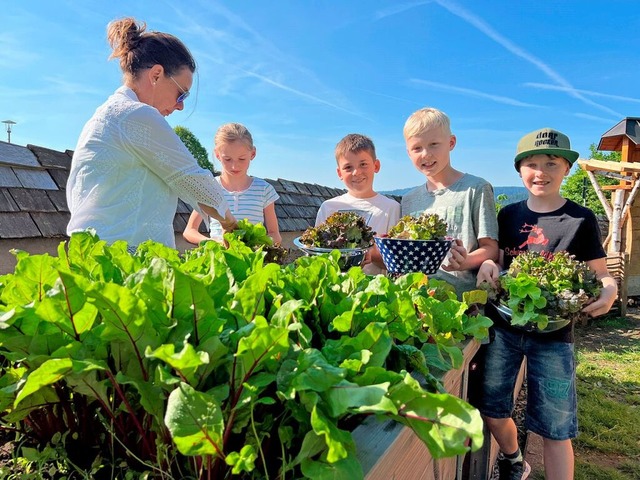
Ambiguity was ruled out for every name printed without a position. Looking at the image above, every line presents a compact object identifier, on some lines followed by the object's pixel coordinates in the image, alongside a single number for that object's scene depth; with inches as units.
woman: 67.2
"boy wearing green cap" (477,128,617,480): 75.7
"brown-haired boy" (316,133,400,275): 96.0
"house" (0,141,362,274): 114.6
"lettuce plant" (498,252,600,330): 57.3
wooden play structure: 322.3
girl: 103.6
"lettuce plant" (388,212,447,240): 57.8
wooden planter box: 25.1
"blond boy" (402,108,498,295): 79.6
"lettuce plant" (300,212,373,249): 64.3
